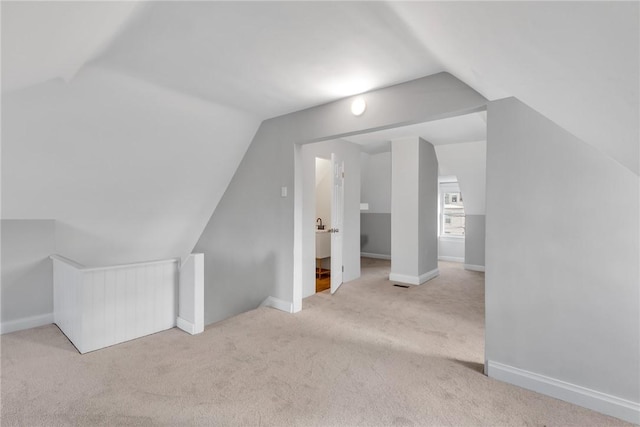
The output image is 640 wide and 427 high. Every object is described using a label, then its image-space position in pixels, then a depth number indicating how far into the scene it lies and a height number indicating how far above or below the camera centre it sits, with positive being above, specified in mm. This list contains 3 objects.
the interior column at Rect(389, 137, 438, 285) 5227 +33
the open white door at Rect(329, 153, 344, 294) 4453 -88
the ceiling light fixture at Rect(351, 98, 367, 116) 3010 +1010
